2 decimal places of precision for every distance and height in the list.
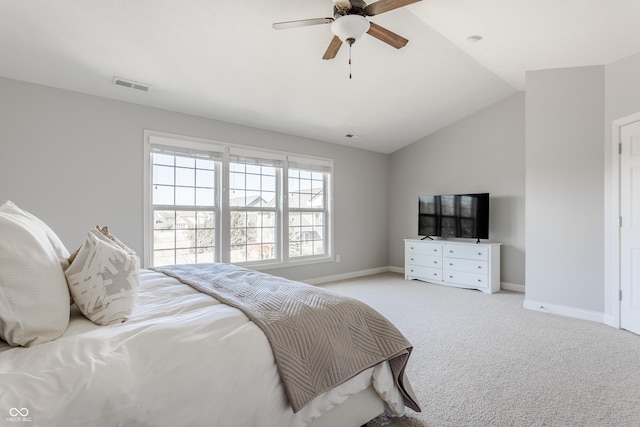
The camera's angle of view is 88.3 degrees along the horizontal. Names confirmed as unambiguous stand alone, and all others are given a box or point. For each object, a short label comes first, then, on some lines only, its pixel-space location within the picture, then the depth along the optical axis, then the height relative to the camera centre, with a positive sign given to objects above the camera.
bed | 0.90 -0.50
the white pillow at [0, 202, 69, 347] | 1.06 -0.26
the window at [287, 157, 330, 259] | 5.11 +0.11
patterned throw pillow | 1.33 -0.29
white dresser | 4.66 -0.74
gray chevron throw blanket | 1.31 -0.54
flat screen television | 4.87 -0.02
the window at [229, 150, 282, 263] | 4.46 +0.09
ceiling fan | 2.13 +1.31
